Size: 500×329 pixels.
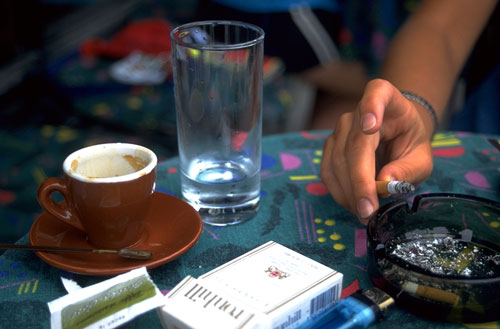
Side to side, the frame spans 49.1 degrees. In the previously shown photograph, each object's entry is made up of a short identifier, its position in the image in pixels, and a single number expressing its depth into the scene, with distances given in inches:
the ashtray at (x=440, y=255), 18.5
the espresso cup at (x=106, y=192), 21.6
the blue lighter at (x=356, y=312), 18.5
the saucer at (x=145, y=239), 21.2
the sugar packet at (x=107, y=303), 18.1
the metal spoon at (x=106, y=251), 21.7
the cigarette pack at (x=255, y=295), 17.4
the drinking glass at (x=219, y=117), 24.0
